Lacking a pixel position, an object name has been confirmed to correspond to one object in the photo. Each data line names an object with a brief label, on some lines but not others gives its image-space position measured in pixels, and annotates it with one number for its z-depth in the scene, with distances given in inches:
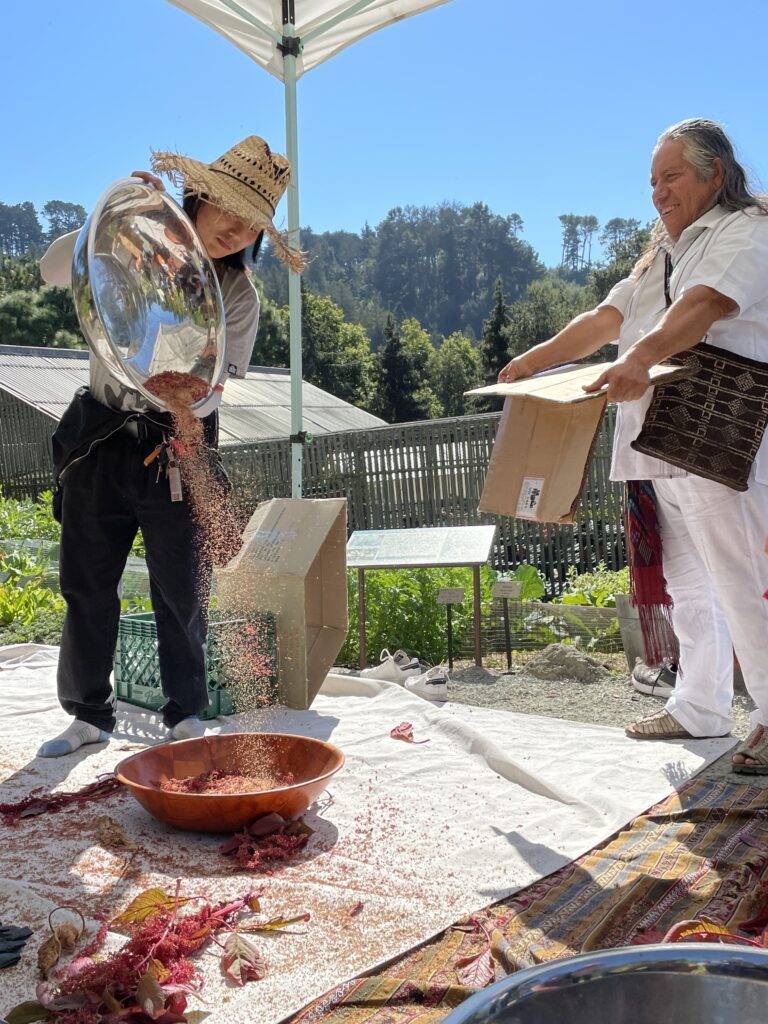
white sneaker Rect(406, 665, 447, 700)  141.4
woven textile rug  59.6
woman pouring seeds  105.2
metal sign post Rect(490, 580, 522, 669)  179.0
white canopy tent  165.6
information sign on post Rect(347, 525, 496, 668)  169.8
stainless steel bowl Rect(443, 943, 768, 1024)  28.7
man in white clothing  93.7
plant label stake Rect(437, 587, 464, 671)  169.6
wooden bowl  85.6
